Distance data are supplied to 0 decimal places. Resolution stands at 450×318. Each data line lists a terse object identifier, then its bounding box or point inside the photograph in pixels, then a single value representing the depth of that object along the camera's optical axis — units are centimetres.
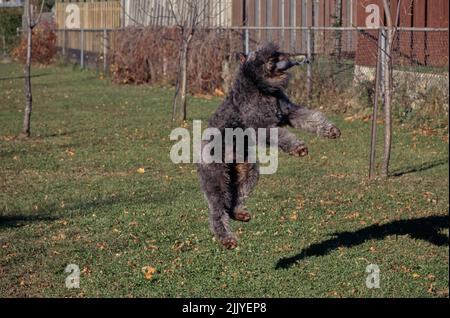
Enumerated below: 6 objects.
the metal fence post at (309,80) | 1878
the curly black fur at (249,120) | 647
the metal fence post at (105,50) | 3161
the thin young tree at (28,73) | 1634
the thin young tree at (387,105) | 1163
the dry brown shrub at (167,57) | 2362
